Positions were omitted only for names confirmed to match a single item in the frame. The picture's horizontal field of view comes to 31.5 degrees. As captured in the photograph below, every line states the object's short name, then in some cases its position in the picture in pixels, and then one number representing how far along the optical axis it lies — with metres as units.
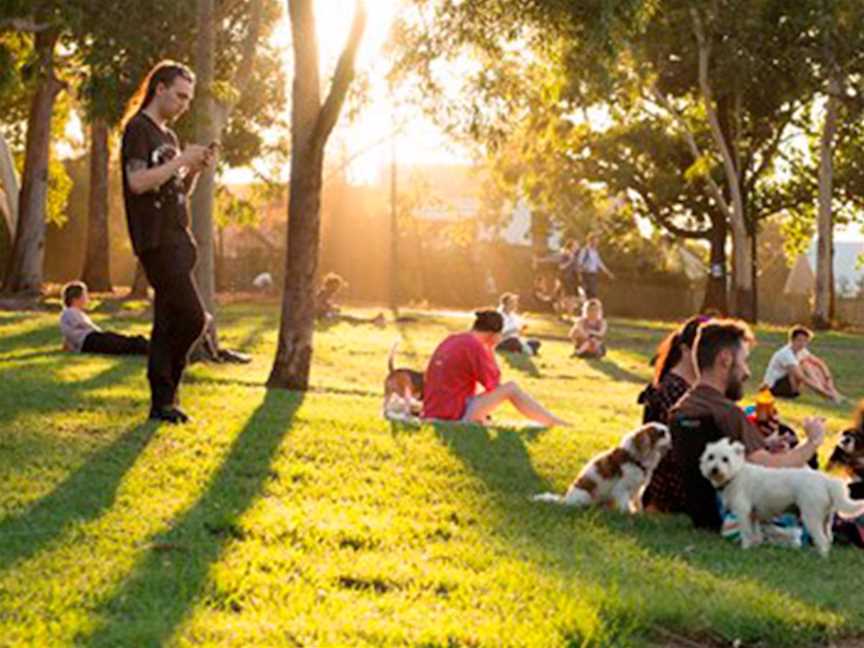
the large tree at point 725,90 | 35.78
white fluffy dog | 8.18
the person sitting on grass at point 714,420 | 8.64
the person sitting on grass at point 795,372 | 20.48
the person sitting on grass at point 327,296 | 31.75
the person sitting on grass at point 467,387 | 13.23
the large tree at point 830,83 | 36.47
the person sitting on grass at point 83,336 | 18.64
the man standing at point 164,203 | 9.80
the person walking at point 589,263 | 34.34
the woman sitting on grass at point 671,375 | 9.75
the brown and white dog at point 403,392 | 13.72
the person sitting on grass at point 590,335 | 26.06
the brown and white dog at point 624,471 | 8.95
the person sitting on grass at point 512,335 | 25.80
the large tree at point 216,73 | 17.80
